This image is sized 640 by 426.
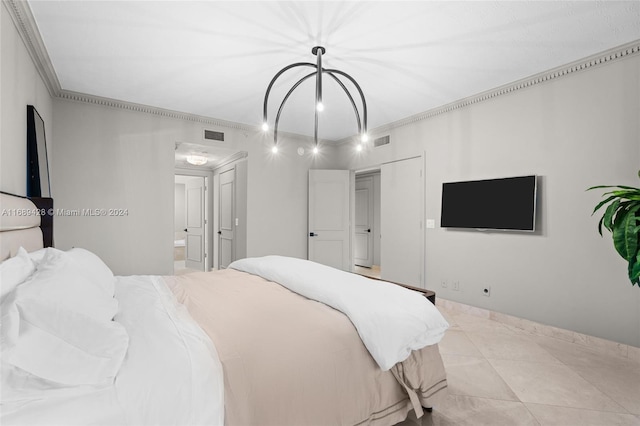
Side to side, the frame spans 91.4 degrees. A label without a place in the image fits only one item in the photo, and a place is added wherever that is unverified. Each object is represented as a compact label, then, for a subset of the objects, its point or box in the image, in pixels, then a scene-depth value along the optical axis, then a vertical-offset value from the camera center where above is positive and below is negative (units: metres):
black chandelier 2.32 +0.93
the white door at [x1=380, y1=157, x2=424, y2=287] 4.40 -0.15
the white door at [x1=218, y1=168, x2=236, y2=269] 5.77 -0.13
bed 0.97 -0.55
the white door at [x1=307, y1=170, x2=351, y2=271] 5.49 -0.11
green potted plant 1.98 -0.10
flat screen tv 3.24 +0.09
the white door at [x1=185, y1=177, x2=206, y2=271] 6.80 -0.30
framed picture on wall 2.63 +0.51
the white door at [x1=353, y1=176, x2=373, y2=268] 7.29 -0.25
